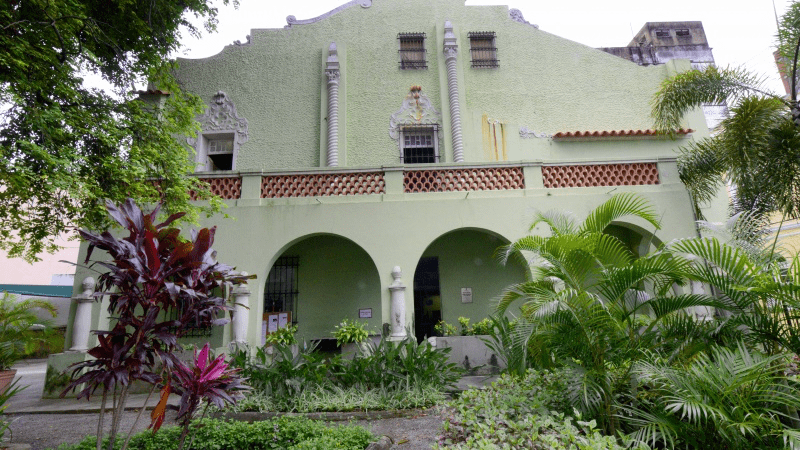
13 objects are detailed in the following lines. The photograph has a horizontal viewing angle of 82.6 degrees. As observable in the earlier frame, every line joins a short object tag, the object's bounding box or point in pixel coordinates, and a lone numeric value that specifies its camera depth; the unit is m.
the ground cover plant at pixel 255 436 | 3.85
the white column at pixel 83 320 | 7.69
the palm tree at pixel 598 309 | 4.02
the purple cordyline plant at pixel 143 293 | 3.23
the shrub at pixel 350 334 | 7.65
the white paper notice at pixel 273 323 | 9.44
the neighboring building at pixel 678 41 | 18.69
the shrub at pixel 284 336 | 7.29
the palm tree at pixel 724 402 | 3.12
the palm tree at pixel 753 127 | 7.04
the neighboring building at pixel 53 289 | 18.41
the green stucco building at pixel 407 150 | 8.47
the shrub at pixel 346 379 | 5.68
